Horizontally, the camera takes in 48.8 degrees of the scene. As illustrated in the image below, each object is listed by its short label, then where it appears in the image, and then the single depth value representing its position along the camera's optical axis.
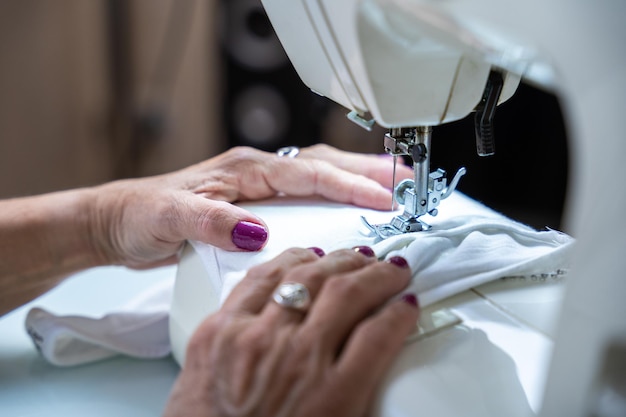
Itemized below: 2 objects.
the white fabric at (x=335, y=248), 0.62
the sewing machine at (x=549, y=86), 0.40
